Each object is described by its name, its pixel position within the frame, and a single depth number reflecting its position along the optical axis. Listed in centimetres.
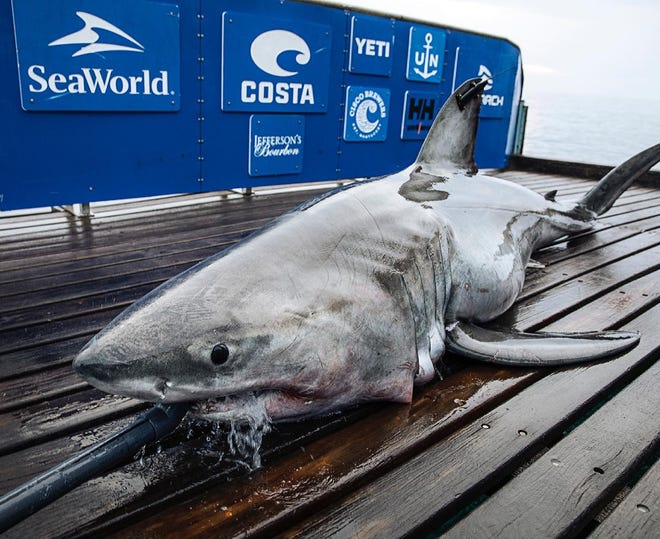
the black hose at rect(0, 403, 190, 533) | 107
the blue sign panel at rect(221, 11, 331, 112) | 457
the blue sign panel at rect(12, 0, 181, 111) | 362
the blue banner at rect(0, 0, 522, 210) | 372
